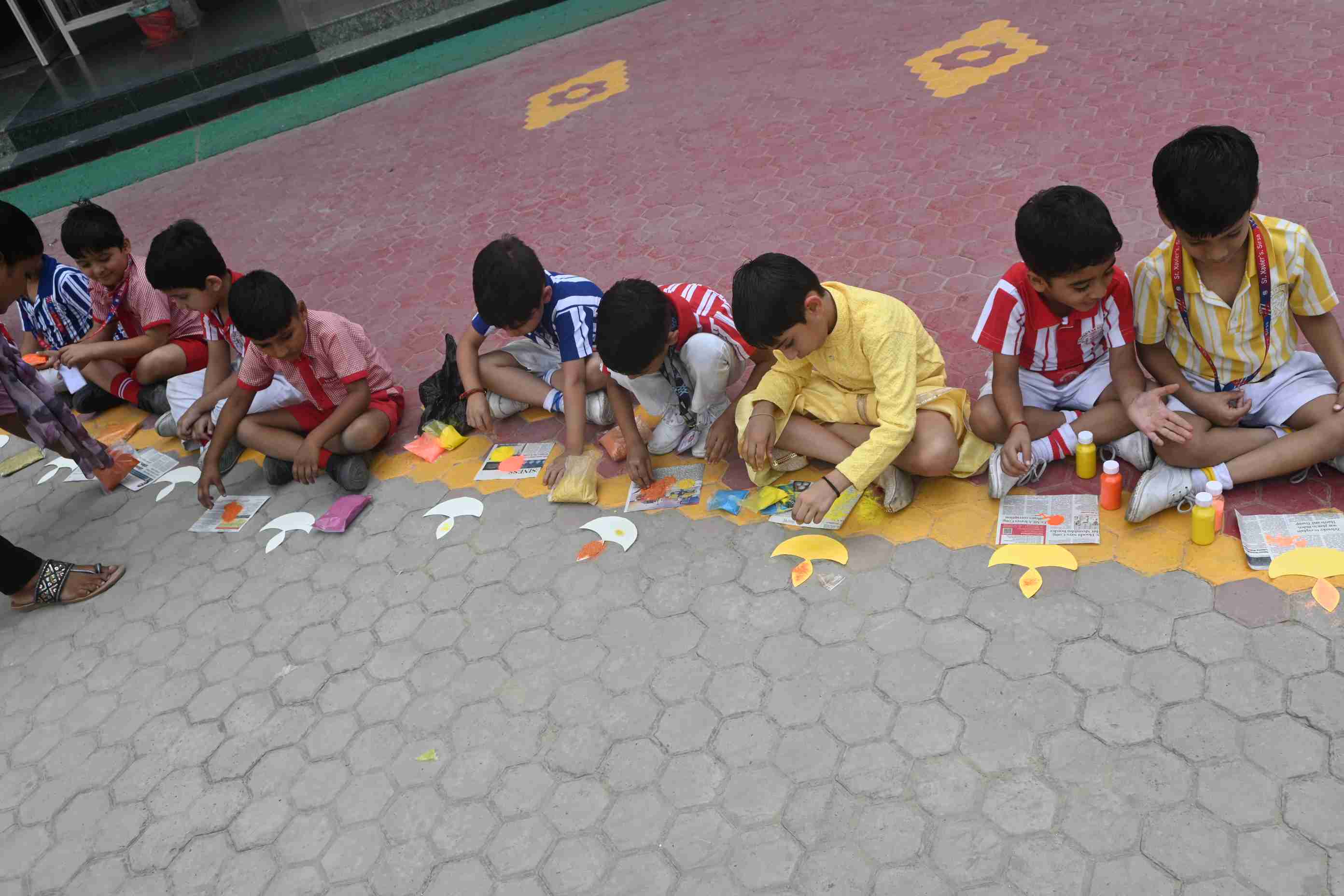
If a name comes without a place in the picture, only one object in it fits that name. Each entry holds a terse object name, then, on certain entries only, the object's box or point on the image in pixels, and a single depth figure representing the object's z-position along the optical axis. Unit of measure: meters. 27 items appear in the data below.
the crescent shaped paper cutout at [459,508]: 3.21
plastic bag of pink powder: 3.24
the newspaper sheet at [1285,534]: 2.30
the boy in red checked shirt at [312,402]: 3.25
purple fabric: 3.44
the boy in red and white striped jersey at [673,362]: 2.64
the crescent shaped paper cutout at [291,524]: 3.31
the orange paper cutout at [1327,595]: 2.16
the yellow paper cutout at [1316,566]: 2.19
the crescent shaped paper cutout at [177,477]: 3.78
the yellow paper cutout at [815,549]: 2.67
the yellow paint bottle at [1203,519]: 2.31
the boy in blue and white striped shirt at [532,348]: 2.96
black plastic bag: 3.65
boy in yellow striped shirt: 2.17
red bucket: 8.95
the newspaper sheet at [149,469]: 3.85
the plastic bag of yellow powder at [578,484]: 3.08
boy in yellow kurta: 2.52
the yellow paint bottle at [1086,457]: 2.60
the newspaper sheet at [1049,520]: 2.52
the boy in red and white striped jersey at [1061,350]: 2.30
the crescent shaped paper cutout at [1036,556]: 2.45
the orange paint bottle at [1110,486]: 2.49
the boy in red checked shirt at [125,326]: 3.65
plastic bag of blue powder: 2.93
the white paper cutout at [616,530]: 2.93
